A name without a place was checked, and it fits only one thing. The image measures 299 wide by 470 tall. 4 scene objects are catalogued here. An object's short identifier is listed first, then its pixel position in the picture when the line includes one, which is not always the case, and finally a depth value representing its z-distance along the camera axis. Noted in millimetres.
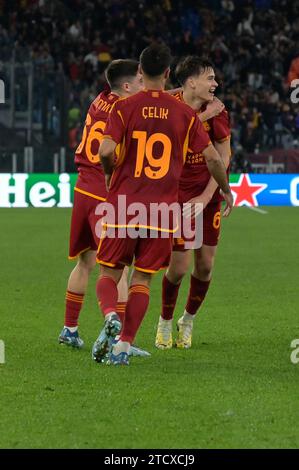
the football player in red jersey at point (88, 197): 16391
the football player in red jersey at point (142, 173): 15055
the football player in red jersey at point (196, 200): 17156
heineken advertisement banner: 50125
